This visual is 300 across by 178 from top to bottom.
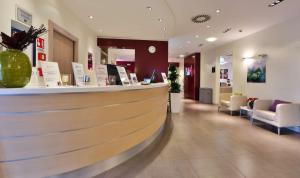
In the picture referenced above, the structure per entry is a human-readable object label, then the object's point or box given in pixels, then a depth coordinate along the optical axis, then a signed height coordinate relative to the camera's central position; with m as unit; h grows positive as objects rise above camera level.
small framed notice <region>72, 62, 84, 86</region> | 3.01 +0.13
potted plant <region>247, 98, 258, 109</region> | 6.65 -0.63
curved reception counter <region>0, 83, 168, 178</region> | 1.98 -0.50
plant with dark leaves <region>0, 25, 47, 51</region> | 2.07 +0.42
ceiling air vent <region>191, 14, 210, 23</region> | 5.65 +1.77
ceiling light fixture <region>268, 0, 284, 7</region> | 4.59 +1.76
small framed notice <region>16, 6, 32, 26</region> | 3.37 +1.09
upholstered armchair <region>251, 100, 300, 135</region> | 5.12 -0.78
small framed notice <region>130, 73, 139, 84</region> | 4.28 +0.08
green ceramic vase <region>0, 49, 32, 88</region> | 2.00 +0.13
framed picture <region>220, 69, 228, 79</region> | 16.62 +0.80
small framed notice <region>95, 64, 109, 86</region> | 3.15 +0.12
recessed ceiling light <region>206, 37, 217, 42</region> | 8.55 +1.80
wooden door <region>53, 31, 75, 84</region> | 5.05 +0.80
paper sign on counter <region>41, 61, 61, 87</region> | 2.62 +0.11
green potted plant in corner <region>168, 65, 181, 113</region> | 8.02 -0.30
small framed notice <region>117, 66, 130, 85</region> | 3.51 +0.13
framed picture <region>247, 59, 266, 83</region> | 7.06 +0.42
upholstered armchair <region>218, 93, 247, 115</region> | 7.68 -0.70
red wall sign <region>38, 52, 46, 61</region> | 4.08 +0.51
